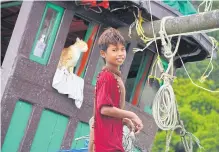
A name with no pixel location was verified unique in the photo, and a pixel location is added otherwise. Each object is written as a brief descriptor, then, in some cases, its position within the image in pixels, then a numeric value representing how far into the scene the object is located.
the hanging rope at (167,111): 5.30
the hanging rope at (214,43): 8.64
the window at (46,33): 8.46
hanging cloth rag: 8.57
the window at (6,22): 11.47
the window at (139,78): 10.42
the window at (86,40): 9.13
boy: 3.95
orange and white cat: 8.78
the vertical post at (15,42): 8.17
